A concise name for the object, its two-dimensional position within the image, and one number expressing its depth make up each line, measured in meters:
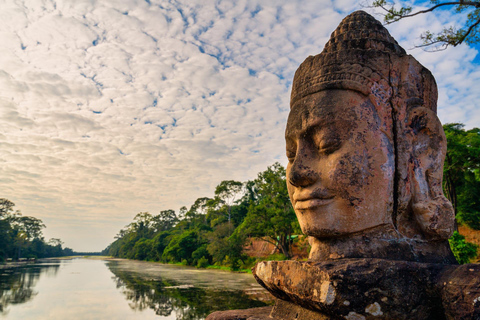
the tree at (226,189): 34.27
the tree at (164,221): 68.06
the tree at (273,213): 20.16
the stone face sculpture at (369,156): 2.37
